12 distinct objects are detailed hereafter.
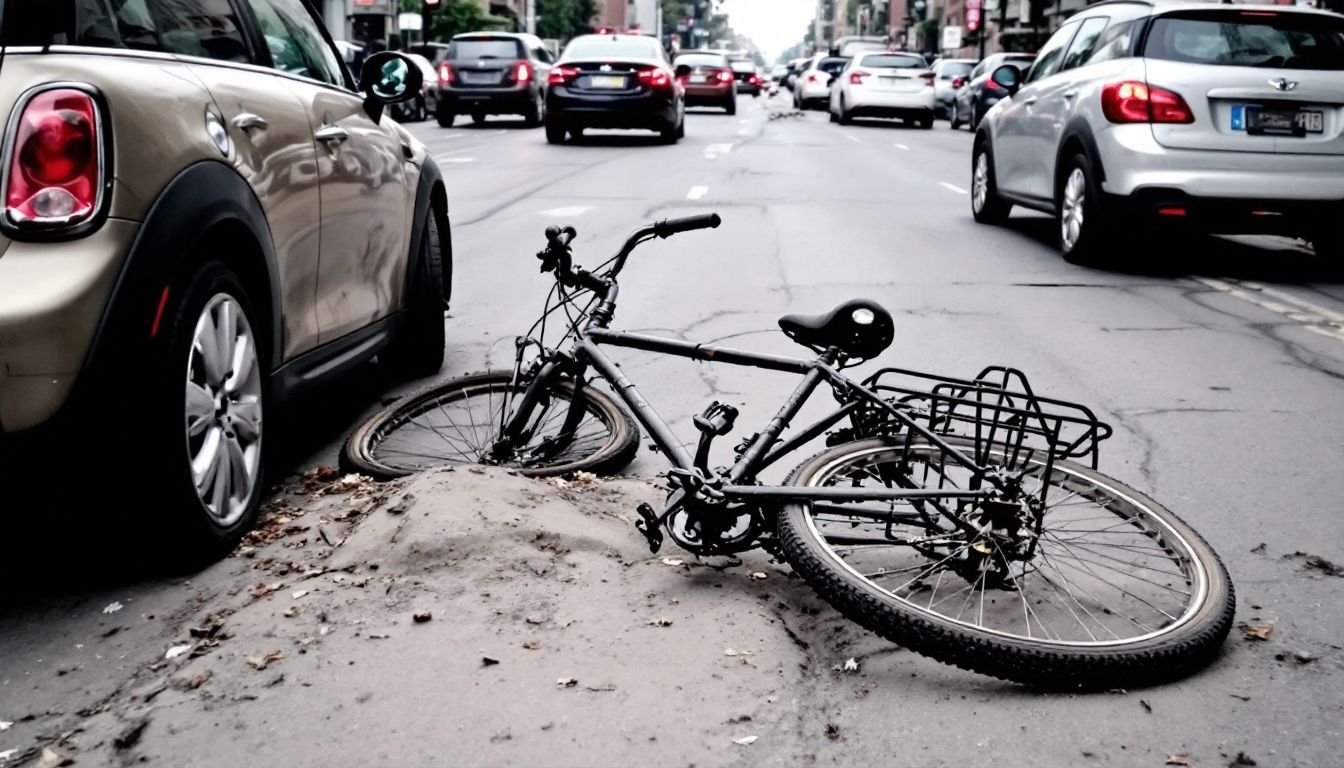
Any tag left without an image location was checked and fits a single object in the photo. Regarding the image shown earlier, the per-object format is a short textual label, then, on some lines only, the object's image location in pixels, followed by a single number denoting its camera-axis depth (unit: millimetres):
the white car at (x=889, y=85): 33156
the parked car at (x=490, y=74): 29891
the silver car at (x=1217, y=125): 9609
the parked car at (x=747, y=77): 65250
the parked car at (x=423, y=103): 35406
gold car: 3490
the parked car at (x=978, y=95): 31531
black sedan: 23328
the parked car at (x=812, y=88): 45375
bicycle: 3396
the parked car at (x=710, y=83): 38719
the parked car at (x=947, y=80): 40750
